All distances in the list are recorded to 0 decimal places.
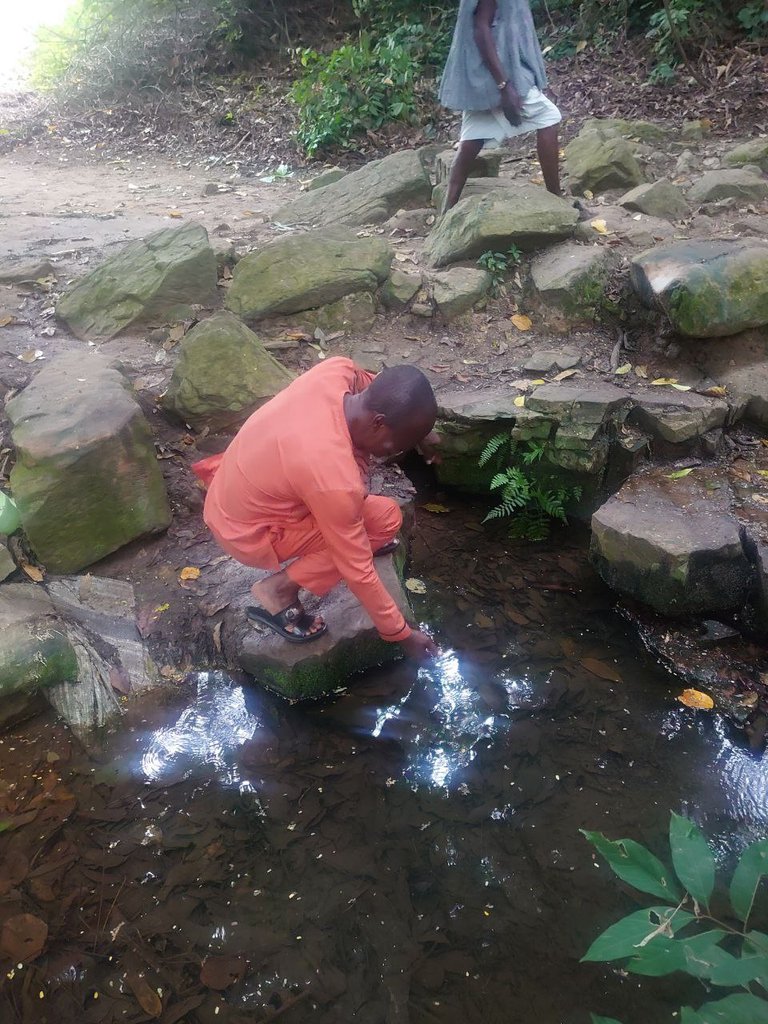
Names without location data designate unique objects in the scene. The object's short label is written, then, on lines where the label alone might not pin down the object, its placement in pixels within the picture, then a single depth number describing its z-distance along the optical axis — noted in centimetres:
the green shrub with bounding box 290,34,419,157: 798
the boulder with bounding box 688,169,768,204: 490
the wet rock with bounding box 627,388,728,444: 346
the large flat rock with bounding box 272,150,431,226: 568
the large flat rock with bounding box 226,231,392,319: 434
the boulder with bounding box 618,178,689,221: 491
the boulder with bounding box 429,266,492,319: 442
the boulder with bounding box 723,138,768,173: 554
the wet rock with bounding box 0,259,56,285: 465
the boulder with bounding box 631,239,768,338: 364
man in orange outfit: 210
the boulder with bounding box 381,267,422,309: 452
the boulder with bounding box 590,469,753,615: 297
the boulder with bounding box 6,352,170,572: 306
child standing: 423
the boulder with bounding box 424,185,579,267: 447
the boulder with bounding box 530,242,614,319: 416
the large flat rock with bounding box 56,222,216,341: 426
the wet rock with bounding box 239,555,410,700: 283
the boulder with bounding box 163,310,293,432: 364
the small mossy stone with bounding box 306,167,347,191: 692
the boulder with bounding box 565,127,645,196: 541
